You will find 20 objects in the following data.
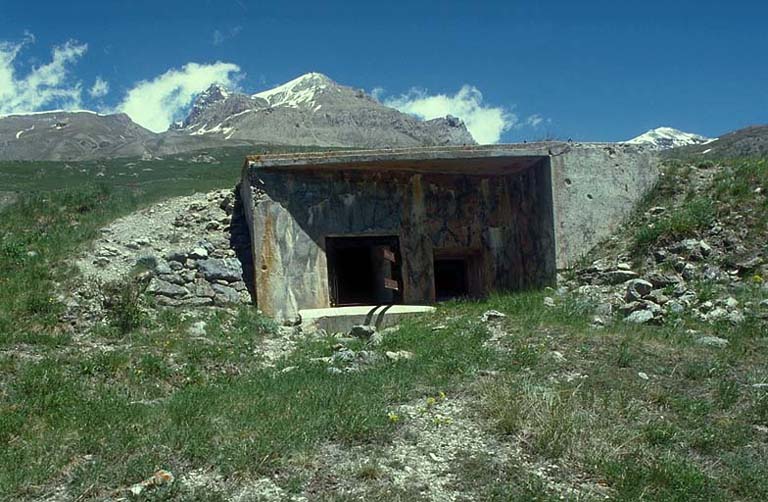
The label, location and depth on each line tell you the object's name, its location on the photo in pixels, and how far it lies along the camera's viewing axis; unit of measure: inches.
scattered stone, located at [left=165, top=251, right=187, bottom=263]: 477.7
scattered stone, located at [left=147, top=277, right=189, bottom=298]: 445.4
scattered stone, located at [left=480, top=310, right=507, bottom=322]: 385.4
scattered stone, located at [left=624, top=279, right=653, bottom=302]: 402.6
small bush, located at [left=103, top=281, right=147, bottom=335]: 387.2
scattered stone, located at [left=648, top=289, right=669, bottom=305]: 396.8
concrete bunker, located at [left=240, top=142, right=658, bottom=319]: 482.3
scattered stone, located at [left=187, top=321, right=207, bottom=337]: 388.1
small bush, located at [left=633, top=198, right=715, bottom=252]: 459.6
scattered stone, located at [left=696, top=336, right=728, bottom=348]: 323.3
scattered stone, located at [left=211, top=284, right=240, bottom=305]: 460.8
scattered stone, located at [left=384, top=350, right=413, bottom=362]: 322.0
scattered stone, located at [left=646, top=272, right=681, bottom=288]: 422.0
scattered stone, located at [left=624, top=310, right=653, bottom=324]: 362.6
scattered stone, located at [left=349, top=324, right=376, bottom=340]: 397.1
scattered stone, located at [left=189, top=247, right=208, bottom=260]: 485.4
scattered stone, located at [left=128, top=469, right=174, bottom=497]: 195.2
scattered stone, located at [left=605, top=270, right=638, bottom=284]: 442.6
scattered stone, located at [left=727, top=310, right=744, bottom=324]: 354.3
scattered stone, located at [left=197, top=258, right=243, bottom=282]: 473.4
